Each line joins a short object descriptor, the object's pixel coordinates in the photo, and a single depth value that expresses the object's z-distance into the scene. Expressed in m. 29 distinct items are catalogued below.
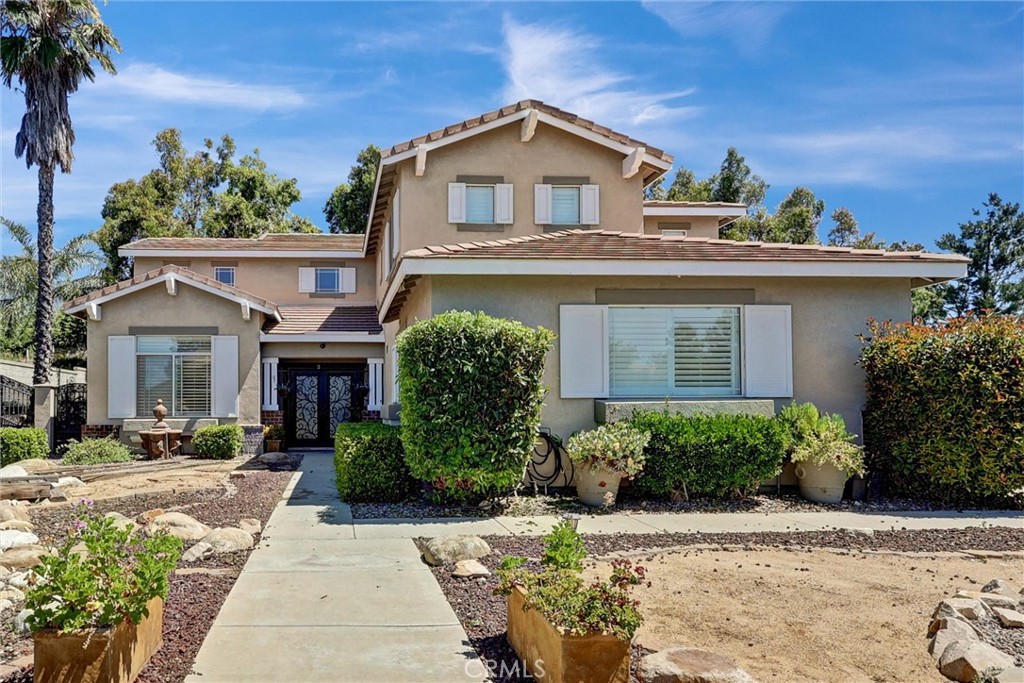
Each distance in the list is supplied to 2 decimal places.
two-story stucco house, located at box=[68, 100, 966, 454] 11.84
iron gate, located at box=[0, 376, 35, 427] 20.33
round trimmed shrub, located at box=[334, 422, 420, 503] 10.90
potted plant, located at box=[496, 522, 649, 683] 4.19
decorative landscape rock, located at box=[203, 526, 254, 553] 8.02
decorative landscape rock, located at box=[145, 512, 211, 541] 8.54
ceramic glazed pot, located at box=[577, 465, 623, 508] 10.66
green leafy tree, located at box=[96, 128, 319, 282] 32.41
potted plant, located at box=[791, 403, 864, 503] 11.24
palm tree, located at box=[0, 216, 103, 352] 30.97
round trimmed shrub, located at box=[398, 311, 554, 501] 10.09
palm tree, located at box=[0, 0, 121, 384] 21.33
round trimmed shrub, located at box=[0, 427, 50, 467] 17.58
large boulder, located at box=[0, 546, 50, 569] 7.38
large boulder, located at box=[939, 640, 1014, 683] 4.62
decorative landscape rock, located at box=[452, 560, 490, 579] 7.01
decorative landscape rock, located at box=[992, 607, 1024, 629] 5.52
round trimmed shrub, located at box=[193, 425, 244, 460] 18.45
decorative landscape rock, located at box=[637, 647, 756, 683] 4.37
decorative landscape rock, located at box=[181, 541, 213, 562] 7.64
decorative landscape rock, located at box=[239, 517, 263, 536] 9.12
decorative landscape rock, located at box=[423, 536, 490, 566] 7.55
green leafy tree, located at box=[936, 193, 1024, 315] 29.61
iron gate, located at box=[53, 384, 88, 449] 20.50
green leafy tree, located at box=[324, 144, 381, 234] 35.66
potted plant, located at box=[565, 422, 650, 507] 10.55
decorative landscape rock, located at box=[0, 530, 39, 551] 8.30
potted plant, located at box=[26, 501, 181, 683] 4.11
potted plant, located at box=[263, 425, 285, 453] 20.16
